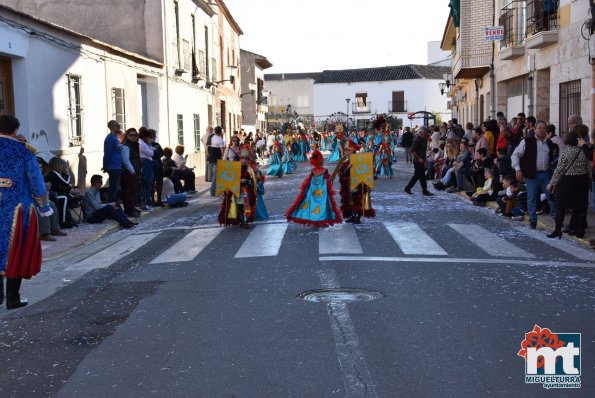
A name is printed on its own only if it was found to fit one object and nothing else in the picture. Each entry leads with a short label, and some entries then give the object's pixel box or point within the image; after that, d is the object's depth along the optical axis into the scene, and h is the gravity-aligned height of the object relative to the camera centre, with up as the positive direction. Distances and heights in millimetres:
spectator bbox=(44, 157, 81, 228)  12383 -898
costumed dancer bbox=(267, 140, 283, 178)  26964 -836
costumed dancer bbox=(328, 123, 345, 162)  25838 -381
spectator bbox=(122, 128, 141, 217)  14297 -687
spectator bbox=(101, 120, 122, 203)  13477 -240
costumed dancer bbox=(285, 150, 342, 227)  11648 -1126
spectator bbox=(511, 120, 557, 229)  11570 -481
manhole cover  6695 -1490
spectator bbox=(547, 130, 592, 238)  10430 -678
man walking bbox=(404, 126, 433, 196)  17484 -620
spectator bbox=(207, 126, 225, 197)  20344 -226
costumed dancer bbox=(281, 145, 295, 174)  27750 -946
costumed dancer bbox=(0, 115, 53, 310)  6852 -632
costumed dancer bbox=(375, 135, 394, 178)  23922 -819
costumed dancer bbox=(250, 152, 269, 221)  12583 -975
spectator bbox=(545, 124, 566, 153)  12505 -89
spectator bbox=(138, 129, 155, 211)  15508 -581
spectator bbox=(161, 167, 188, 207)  16625 -1253
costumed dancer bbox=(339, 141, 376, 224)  12398 -1060
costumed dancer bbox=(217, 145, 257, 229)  12227 -1096
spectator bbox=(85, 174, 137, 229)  13156 -1230
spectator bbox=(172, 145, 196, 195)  19203 -853
